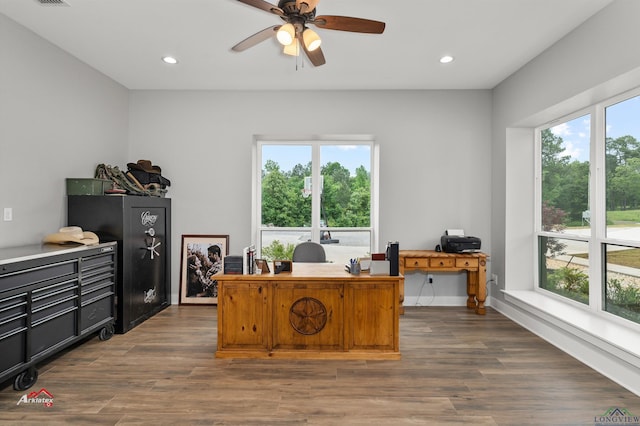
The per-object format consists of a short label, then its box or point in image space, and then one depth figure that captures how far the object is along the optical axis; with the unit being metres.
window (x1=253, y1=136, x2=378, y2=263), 5.07
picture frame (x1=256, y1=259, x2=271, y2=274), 3.18
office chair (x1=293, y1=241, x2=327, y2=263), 4.02
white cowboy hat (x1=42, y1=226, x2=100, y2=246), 3.24
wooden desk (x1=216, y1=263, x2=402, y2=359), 3.06
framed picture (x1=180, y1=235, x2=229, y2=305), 4.81
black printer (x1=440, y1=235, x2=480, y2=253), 4.44
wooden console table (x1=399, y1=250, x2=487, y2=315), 4.35
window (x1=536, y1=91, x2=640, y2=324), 3.04
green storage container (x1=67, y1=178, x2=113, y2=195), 3.69
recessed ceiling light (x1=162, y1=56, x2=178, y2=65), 3.80
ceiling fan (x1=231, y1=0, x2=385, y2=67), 2.23
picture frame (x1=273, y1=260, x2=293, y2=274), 3.19
